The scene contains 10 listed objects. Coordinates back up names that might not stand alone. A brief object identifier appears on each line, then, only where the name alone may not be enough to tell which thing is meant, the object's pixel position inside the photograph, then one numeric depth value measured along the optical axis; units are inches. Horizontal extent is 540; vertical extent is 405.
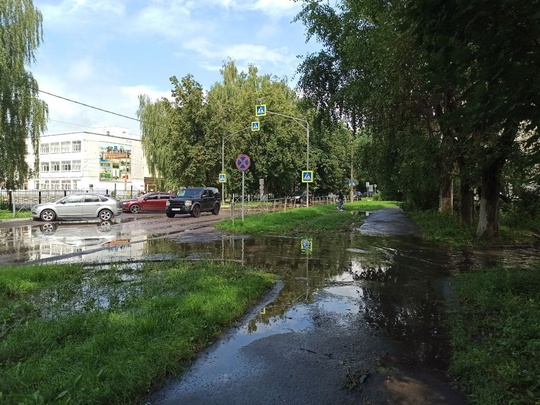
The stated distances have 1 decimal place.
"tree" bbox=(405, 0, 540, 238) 159.3
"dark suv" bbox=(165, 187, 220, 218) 1050.1
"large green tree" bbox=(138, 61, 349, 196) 1663.4
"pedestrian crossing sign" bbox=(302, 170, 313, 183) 1149.9
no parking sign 681.0
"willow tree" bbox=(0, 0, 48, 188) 1048.8
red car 1296.8
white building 2886.3
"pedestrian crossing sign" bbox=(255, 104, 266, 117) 1002.1
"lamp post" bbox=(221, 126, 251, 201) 1673.8
